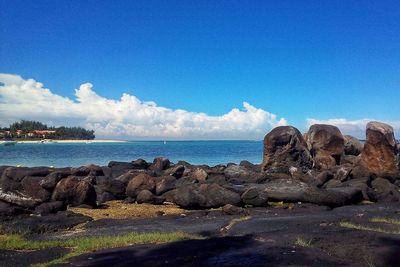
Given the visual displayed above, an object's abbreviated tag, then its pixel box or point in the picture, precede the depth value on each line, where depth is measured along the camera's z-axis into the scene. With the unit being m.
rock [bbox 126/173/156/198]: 24.38
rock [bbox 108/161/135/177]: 35.92
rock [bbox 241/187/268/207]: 21.23
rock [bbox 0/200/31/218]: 17.95
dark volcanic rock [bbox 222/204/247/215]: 19.03
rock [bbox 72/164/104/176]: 32.19
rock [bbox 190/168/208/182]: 30.30
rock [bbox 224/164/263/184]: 30.01
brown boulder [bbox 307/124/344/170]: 35.78
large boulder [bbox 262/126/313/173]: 34.66
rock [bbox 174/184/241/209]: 21.03
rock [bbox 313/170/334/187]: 26.91
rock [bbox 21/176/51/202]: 20.41
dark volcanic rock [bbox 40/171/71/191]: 20.80
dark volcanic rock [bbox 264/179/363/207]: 21.41
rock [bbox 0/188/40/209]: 19.48
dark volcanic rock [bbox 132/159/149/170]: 40.06
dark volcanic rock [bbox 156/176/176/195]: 24.50
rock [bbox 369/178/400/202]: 23.19
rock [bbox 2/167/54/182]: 22.09
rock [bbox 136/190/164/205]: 22.97
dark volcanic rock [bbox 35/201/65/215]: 18.85
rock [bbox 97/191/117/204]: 23.30
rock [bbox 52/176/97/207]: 20.55
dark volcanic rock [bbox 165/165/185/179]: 33.21
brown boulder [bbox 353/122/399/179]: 29.05
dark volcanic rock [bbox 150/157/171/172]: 38.38
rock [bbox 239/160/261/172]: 38.31
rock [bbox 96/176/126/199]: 24.61
